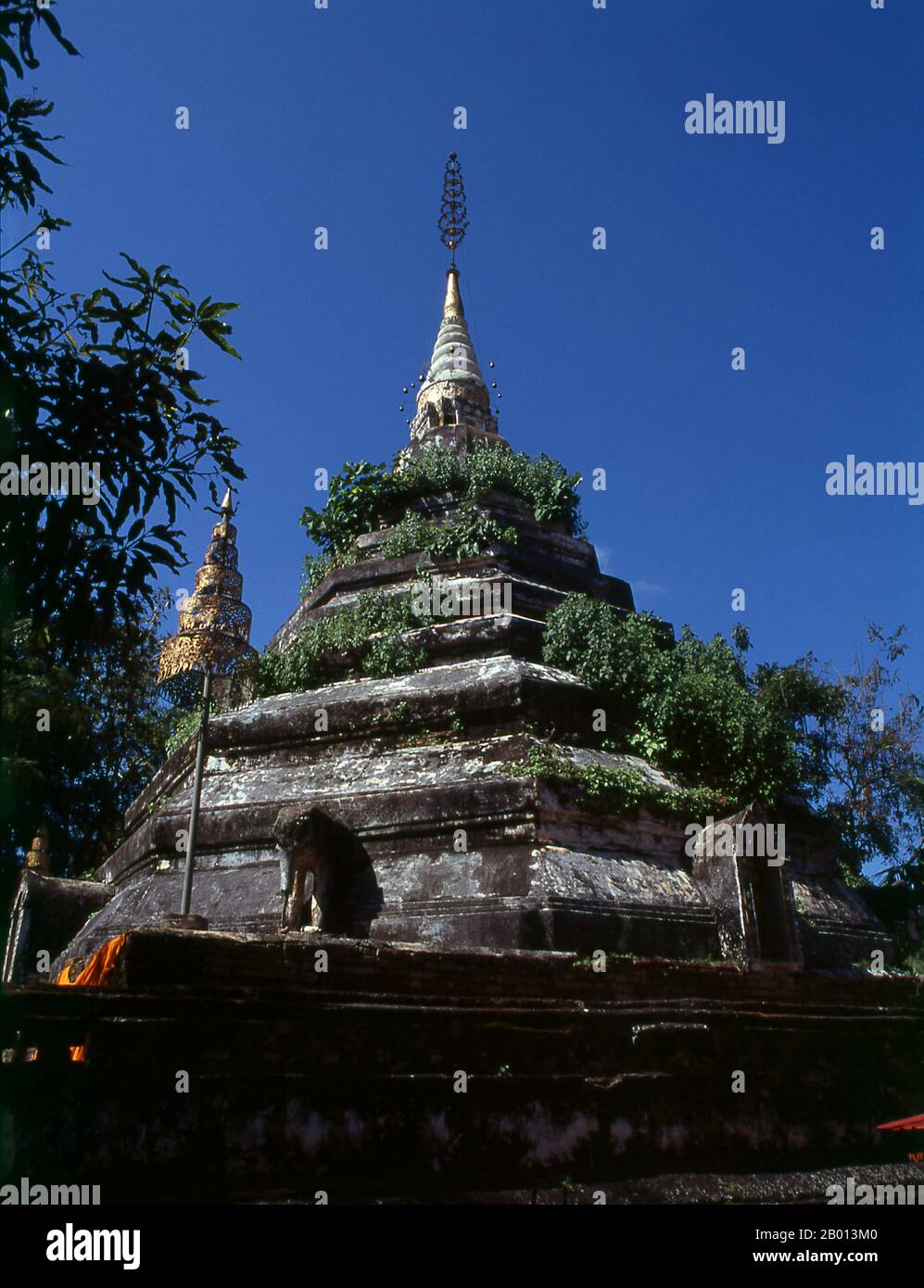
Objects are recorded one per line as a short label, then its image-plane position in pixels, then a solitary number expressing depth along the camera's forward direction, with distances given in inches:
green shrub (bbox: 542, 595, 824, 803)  388.2
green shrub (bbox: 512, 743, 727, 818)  341.7
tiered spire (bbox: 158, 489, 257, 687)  777.6
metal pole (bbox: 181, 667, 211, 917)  308.9
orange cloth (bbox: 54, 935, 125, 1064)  195.3
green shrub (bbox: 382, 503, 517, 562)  496.7
